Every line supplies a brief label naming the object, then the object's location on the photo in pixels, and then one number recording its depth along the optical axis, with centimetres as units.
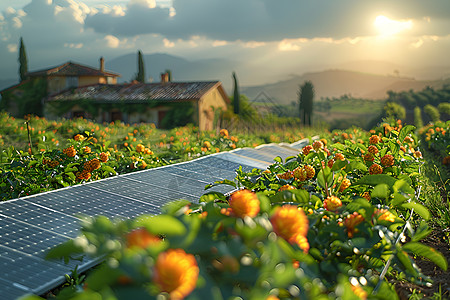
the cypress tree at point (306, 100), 3416
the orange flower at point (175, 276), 116
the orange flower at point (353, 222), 213
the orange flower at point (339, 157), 354
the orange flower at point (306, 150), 383
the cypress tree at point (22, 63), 4512
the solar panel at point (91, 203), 374
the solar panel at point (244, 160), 668
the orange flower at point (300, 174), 306
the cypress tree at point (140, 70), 4361
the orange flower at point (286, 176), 330
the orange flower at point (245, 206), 168
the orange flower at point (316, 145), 398
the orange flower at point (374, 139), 463
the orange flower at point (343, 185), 292
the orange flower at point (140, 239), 133
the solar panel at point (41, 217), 329
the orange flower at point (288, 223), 158
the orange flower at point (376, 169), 347
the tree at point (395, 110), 3262
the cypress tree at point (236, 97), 3500
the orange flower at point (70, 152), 525
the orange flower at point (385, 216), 218
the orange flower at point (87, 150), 550
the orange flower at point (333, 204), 227
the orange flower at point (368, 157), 386
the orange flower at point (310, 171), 304
